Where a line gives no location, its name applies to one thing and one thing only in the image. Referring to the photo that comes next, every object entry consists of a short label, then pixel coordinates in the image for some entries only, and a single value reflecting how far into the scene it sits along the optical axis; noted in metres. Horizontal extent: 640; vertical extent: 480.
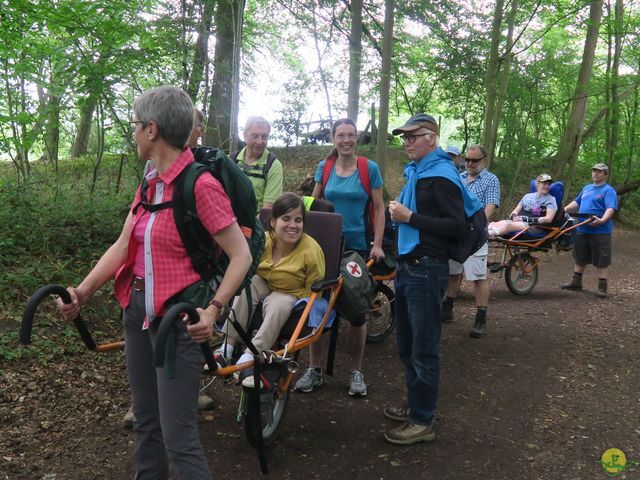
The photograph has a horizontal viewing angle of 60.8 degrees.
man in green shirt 4.75
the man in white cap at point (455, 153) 7.01
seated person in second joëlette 8.14
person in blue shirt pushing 9.09
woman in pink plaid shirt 2.12
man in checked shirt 6.48
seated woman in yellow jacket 3.80
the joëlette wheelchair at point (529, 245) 8.23
